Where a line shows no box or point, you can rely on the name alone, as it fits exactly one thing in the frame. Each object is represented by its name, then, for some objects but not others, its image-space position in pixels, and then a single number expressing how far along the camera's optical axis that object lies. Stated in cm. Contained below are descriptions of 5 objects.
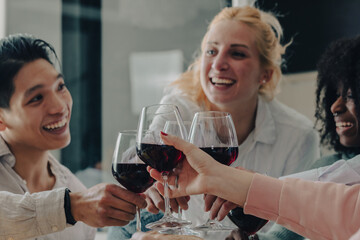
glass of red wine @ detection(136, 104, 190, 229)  114
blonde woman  234
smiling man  179
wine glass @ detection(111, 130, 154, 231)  120
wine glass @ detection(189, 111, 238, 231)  122
